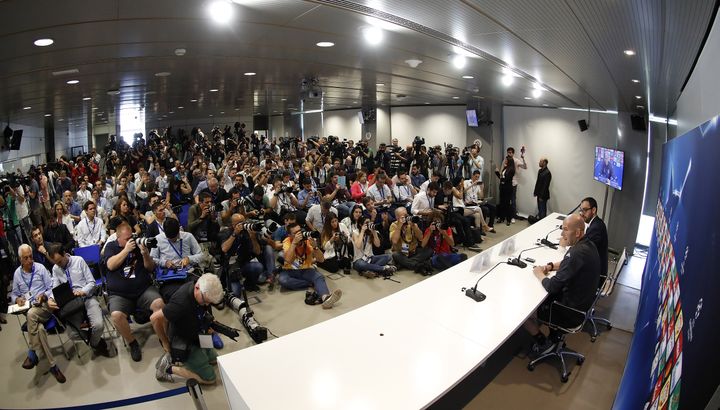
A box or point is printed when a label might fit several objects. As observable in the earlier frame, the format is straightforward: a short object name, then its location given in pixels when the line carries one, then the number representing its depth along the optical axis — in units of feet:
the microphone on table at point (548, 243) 17.71
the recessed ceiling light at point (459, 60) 16.19
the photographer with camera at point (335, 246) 20.48
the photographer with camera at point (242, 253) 17.15
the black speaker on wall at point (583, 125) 33.84
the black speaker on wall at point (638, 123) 27.61
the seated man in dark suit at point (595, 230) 15.34
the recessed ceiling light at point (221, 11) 9.62
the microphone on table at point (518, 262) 14.71
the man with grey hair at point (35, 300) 12.59
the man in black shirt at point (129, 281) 13.56
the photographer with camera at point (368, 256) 20.77
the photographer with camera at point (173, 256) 15.14
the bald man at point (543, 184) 33.47
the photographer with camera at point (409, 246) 21.58
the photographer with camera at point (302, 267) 17.63
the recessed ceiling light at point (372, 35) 12.13
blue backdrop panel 3.36
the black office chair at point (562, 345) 12.28
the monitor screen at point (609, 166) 27.91
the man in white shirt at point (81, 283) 13.44
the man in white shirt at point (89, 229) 19.45
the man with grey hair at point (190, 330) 10.40
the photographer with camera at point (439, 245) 21.62
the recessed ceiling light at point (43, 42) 11.23
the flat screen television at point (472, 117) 40.93
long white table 7.41
